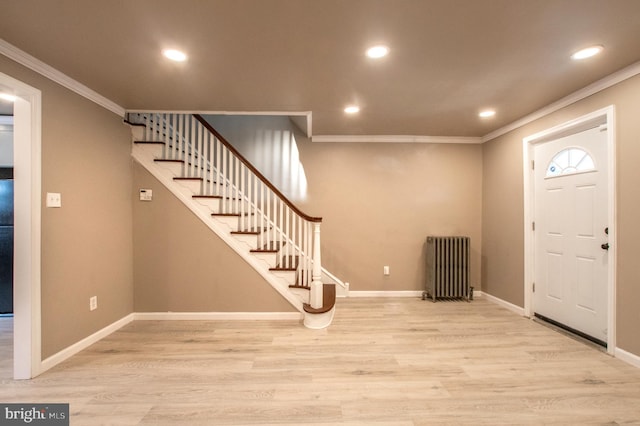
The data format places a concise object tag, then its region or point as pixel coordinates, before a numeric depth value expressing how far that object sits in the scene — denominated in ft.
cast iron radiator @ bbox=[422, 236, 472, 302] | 12.37
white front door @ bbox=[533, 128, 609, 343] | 7.97
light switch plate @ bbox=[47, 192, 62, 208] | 6.97
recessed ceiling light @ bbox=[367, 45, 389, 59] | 5.96
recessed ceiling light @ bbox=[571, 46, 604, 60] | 6.06
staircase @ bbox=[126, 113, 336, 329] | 10.12
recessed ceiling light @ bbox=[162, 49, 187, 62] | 6.21
